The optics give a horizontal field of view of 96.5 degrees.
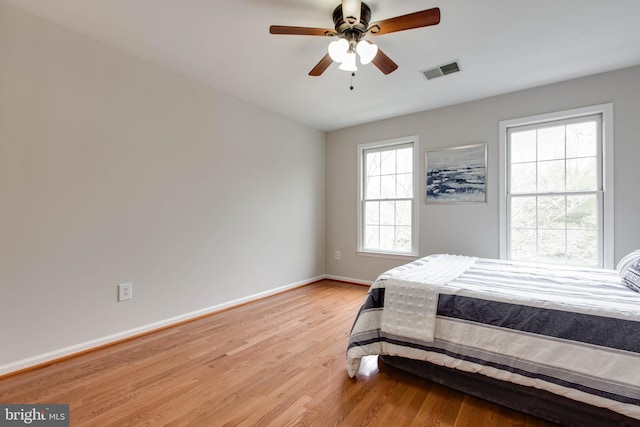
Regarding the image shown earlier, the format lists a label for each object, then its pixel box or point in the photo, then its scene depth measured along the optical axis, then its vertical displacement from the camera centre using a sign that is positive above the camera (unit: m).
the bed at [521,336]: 1.33 -0.66
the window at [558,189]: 2.85 +0.28
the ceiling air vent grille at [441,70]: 2.69 +1.41
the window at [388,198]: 4.05 +0.25
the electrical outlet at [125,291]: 2.45 -0.67
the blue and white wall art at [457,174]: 3.45 +0.51
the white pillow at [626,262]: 1.93 -0.34
